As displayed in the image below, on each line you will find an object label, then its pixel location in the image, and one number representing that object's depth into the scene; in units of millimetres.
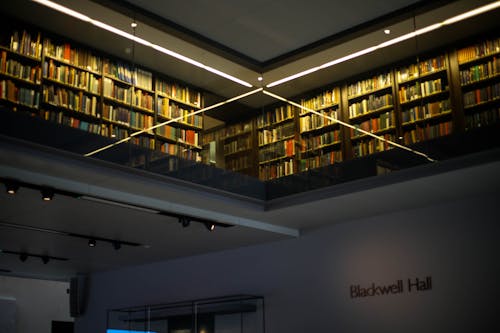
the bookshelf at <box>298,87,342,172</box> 6648
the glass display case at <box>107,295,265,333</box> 8703
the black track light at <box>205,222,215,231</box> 7615
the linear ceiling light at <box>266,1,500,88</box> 6372
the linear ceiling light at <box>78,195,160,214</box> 6469
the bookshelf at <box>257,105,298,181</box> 6816
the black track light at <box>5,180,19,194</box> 5844
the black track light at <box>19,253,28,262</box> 9438
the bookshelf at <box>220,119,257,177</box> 6797
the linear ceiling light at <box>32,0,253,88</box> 6879
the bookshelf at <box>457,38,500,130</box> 5824
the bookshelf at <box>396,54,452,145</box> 6271
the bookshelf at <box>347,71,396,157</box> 7754
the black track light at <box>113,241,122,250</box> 8727
